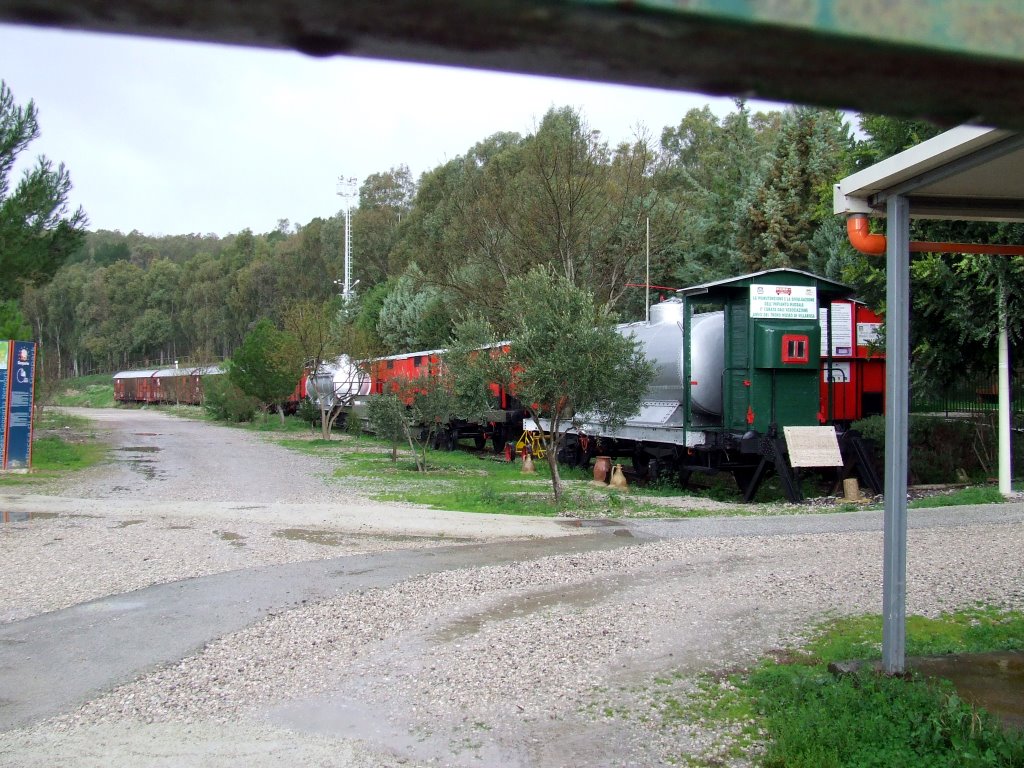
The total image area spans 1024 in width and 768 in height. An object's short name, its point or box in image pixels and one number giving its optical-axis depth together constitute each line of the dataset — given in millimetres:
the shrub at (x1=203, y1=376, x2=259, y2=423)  46344
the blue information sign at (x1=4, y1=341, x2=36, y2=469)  19844
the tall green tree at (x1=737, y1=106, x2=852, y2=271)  27438
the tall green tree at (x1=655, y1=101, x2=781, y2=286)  30734
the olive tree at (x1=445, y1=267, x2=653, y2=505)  14078
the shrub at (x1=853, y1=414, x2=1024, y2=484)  17469
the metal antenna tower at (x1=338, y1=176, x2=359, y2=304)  60228
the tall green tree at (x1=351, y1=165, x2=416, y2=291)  72875
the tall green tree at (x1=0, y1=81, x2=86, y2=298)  24219
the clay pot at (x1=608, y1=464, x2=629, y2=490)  17844
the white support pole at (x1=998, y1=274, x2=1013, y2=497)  13977
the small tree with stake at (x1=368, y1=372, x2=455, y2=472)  21484
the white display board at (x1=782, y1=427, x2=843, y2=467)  14812
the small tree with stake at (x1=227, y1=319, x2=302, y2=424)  37509
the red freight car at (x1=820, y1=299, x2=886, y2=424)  17312
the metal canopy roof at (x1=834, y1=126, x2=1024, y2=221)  5023
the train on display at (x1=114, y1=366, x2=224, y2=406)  65438
